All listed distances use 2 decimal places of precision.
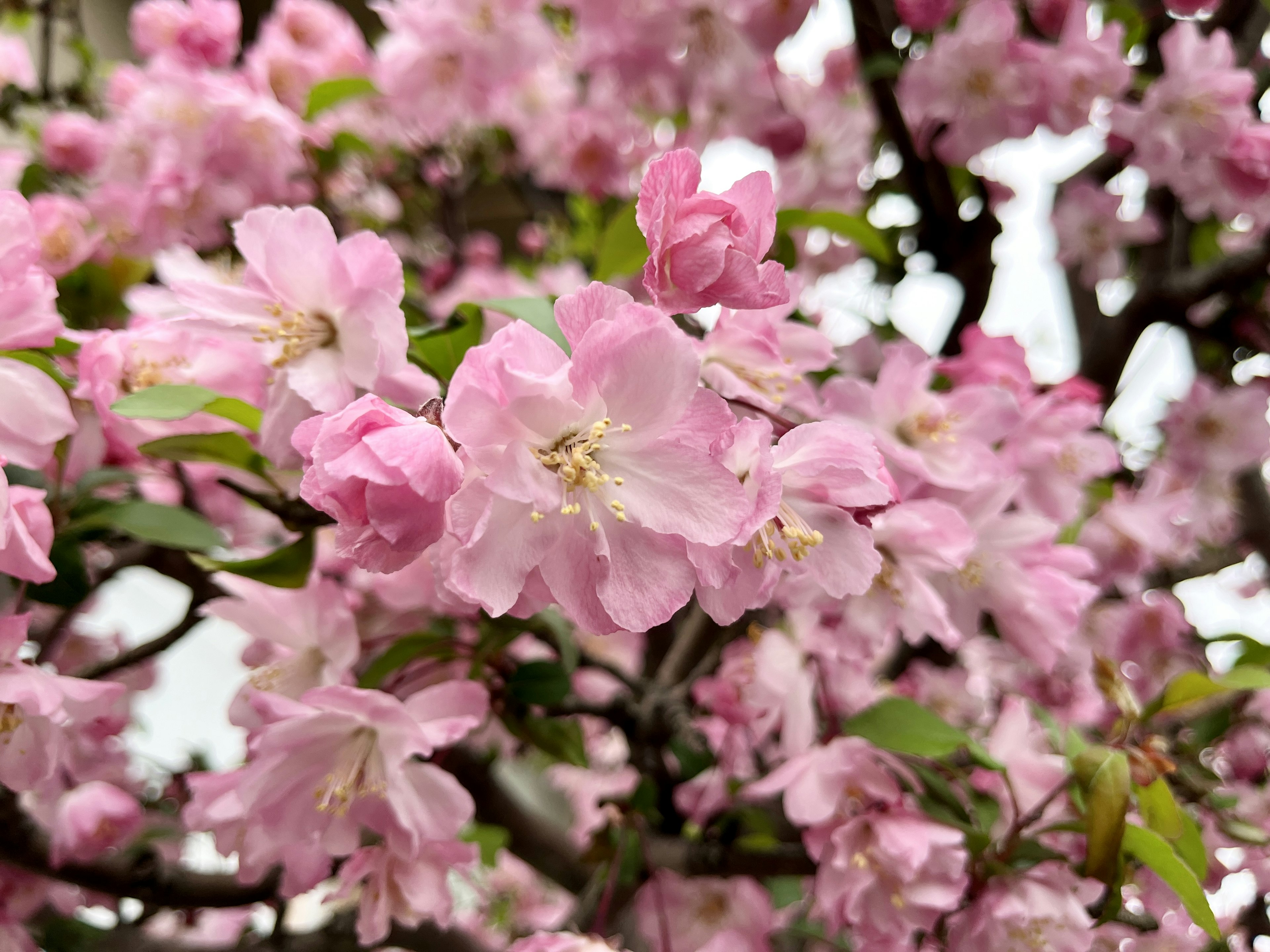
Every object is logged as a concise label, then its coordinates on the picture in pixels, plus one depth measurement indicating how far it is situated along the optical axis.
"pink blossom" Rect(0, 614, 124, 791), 0.14
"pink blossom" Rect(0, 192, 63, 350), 0.13
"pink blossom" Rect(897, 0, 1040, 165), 0.27
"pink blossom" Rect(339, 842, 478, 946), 0.17
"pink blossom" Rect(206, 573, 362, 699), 0.17
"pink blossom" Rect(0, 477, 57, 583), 0.13
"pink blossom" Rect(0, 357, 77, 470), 0.14
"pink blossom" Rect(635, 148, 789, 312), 0.11
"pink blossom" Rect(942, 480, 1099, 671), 0.20
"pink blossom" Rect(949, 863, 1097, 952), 0.17
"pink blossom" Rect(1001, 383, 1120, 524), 0.21
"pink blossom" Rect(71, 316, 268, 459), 0.16
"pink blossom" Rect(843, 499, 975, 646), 0.17
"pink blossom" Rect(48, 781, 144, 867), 0.21
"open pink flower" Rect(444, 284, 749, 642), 0.11
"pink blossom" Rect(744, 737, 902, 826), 0.18
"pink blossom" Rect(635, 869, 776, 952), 0.24
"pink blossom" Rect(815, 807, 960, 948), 0.17
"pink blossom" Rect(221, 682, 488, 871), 0.15
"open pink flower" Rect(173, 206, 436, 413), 0.14
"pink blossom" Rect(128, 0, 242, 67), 0.31
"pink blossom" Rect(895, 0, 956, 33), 0.28
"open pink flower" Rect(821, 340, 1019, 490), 0.18
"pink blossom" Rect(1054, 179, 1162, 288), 0.36
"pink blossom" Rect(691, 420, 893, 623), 0.12
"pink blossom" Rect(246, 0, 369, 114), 0.36
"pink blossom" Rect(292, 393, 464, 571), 0.11
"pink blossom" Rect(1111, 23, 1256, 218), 0.27
